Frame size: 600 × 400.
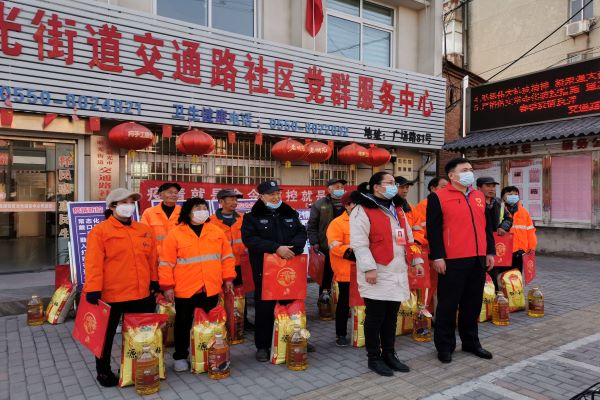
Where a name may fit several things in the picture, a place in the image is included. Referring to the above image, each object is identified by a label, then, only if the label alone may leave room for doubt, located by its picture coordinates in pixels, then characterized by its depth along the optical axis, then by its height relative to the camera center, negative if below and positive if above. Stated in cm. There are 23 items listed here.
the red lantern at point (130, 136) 763 +99
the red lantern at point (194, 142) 814 +93
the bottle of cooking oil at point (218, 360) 406 -154
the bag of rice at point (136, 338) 382 -126
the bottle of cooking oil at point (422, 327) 520 -157
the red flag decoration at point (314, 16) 1057 +424
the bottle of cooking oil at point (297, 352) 430 -154
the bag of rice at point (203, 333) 417 -132
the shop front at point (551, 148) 1105 +124
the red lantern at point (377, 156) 1070 +90
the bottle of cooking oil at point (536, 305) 619 -156
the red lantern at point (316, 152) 951 +89
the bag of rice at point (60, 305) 583 -148
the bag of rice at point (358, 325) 499 -150
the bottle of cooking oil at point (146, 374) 373 -153
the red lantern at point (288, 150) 920 +90
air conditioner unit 1684 +638
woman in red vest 411 -65
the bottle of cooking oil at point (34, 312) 571 -154
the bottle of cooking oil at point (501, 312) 577 -154
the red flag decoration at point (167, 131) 852 +120
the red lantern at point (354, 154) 1055 +93
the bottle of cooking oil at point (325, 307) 619 -159
